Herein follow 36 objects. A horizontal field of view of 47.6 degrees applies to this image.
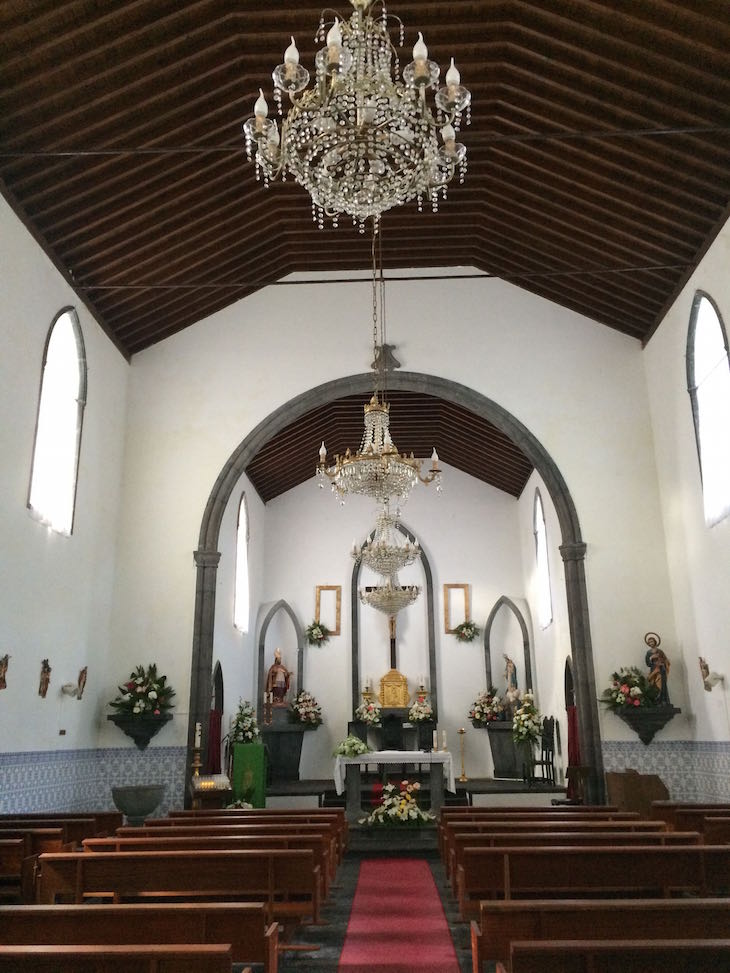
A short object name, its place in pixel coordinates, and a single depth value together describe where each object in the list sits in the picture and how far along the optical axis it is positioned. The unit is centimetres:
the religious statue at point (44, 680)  924
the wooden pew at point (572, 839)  533
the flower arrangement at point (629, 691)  1055
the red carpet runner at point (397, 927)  524
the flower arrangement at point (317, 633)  1769
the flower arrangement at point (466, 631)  1758
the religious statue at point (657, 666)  1066
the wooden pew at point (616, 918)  313
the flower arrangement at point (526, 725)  1446
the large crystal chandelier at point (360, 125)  483
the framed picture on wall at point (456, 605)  1781
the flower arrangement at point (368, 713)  1612
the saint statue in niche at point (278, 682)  1712
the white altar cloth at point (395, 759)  1217
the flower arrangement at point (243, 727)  1394
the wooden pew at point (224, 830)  612
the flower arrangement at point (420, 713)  1620
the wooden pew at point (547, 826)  620
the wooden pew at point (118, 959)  254
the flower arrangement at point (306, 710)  1678
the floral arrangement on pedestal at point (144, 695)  1084
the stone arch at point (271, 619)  1745
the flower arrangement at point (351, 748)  1226
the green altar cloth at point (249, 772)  1126
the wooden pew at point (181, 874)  447
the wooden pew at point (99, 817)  707
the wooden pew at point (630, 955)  253
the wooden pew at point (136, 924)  315
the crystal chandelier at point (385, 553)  1227
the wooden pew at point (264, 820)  700
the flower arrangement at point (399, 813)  1046
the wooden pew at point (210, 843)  520
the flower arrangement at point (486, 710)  1634
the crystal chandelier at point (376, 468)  950
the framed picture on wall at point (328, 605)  1791
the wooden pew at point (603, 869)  462
